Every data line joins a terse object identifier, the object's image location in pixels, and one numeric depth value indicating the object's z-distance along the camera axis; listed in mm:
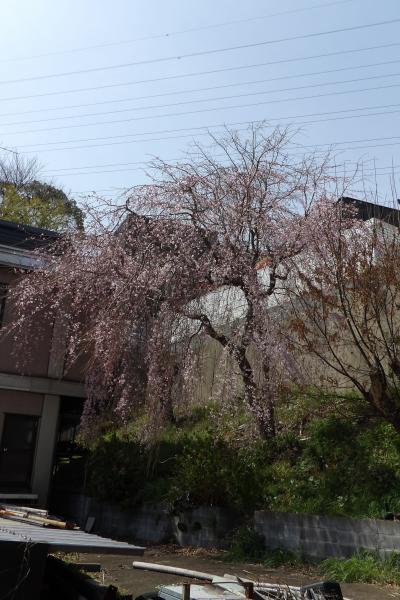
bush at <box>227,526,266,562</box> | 9758
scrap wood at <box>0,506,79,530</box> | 6340
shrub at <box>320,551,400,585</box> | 7895
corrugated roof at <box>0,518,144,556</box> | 4777
